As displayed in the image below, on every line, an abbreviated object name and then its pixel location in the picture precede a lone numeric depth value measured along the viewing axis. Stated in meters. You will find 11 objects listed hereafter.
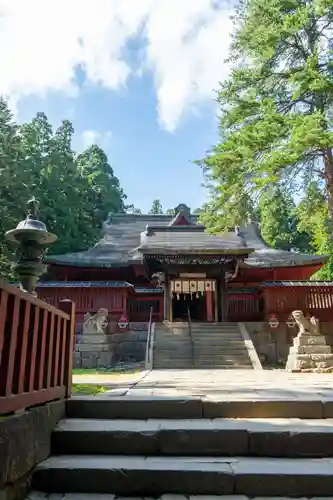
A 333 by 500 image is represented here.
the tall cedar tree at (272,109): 10.53
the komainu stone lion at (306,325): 12.01
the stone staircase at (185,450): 2.64
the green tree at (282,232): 38.50
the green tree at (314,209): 12.73
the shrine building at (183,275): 15.09
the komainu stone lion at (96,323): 13.07
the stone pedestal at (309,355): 10.96
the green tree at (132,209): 57.82
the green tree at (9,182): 20.48
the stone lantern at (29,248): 5.79
